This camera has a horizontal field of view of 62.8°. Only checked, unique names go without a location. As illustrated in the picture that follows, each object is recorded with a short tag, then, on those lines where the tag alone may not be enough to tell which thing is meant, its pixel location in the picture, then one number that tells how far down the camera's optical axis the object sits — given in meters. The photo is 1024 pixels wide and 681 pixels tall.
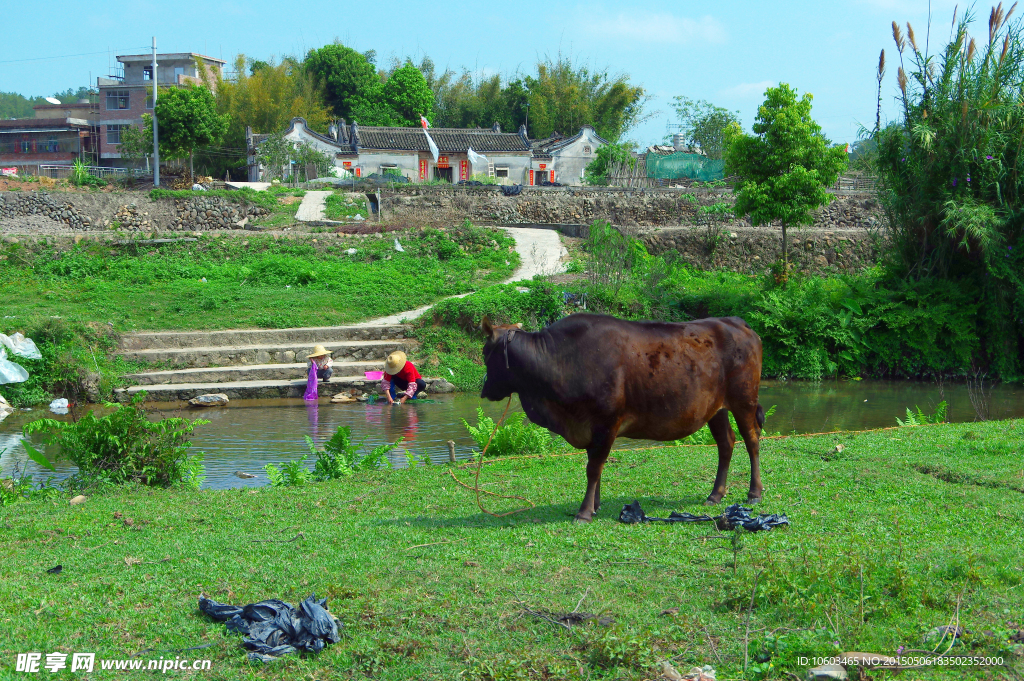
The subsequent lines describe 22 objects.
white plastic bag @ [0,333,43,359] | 15.31
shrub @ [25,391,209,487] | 8.05
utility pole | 36.97
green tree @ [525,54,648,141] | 57.19
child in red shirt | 14.94
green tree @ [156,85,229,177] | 38.31
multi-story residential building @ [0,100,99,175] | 55.72
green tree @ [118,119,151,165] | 40.17
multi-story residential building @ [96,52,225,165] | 55.50
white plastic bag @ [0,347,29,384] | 14.62
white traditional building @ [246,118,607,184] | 42.94
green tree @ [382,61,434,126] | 53.38
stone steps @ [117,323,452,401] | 15.83
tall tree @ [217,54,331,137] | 48.34
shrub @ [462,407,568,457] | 9.93
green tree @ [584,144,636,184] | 42.06
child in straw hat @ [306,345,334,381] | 15.89
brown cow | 6.27
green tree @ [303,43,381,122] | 55.12
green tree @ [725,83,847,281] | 20.94
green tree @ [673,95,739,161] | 56.34
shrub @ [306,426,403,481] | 8.73
